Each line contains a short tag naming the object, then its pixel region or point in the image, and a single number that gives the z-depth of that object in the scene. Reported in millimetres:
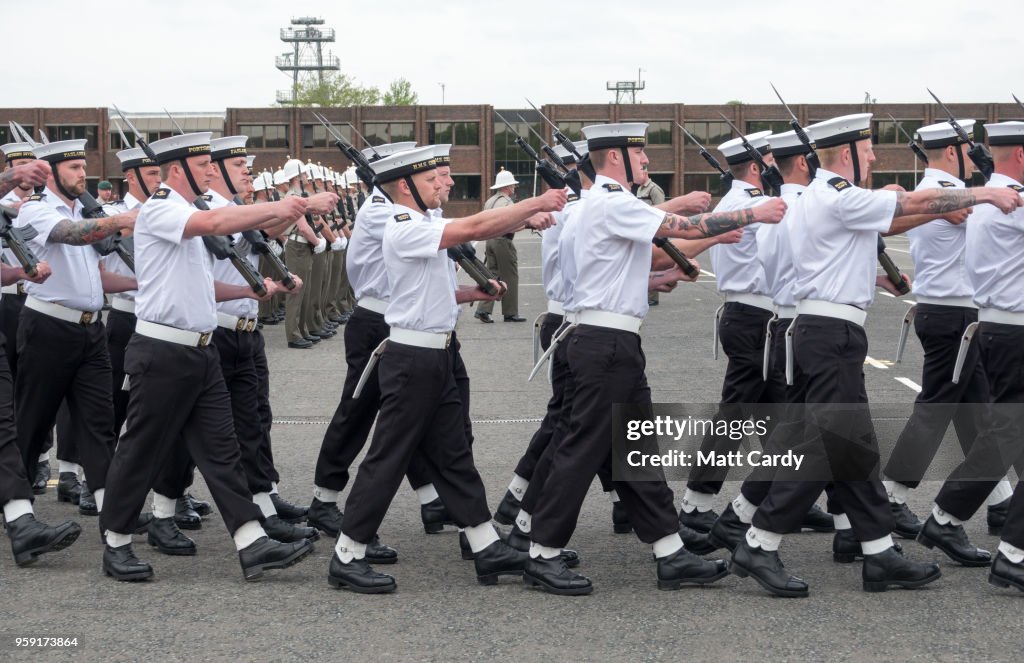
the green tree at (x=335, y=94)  106812
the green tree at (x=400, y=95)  109750
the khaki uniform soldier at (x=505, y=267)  20078
